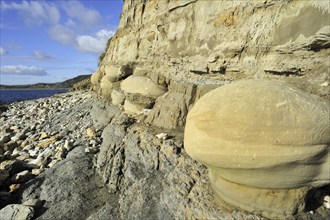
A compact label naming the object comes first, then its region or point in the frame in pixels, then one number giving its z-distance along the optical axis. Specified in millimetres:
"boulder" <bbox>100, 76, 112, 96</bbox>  11814
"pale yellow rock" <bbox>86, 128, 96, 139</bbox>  8327
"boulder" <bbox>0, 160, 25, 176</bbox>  6871
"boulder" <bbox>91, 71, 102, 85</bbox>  15152
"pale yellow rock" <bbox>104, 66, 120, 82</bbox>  10680
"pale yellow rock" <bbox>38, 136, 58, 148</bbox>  8766
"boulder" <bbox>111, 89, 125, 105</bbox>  9859
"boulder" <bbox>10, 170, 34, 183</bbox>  6660
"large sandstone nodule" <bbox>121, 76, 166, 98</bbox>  7902
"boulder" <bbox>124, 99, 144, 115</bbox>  8170
